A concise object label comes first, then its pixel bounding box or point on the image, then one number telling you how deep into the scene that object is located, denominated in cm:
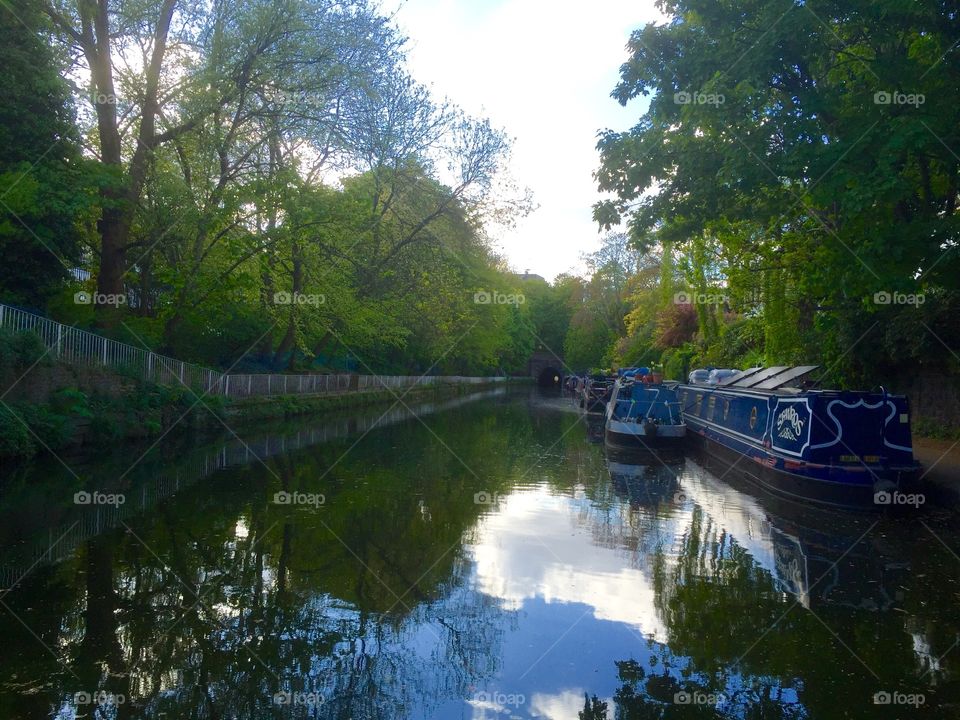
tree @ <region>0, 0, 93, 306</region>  1638
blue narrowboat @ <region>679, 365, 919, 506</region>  1170
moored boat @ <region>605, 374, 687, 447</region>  2075
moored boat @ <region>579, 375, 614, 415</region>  3675
